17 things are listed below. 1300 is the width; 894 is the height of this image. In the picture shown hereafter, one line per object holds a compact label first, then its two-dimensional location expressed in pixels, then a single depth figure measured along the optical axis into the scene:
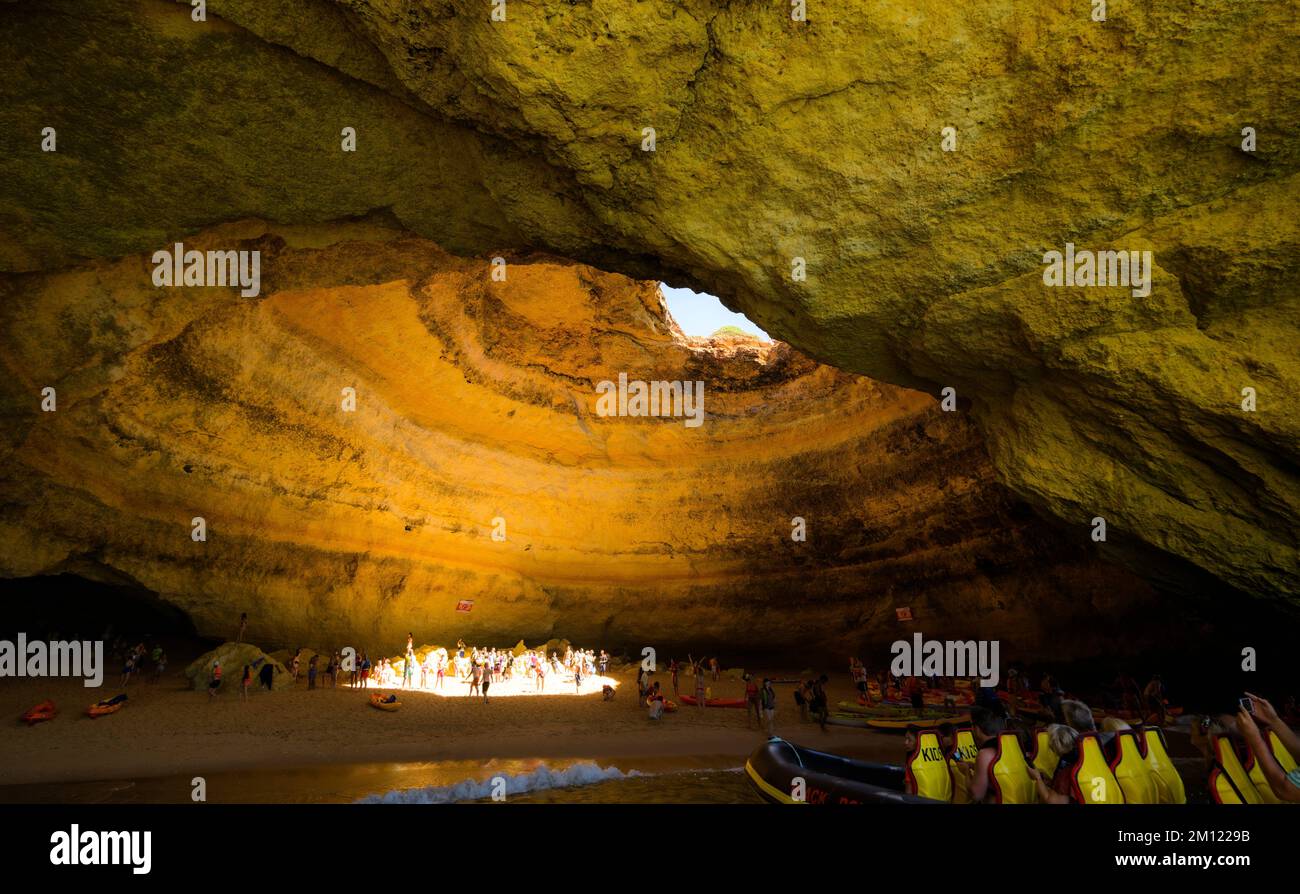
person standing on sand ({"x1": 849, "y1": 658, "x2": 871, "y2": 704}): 15.60
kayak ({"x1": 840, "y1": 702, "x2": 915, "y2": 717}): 14.33
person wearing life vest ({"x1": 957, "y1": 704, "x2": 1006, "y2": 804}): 4.74
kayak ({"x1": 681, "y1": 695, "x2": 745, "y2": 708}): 16.08
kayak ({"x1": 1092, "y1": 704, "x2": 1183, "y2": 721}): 12.66
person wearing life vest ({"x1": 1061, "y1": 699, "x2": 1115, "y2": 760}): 4.78
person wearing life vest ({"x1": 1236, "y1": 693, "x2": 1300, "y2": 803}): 3.96
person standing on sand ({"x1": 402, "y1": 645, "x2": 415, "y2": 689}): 16.47
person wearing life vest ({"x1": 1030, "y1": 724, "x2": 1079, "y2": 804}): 4.43
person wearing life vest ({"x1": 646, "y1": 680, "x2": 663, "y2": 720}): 13.91
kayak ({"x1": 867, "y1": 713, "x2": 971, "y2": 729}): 13.02
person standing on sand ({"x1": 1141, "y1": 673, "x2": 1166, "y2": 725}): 12.60
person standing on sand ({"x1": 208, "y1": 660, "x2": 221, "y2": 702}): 13.57
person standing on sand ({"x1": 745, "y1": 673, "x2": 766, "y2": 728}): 13.80
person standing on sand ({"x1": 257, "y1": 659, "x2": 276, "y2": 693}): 14.48
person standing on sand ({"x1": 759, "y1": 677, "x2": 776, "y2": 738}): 12.95
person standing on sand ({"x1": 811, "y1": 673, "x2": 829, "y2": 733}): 13.53
